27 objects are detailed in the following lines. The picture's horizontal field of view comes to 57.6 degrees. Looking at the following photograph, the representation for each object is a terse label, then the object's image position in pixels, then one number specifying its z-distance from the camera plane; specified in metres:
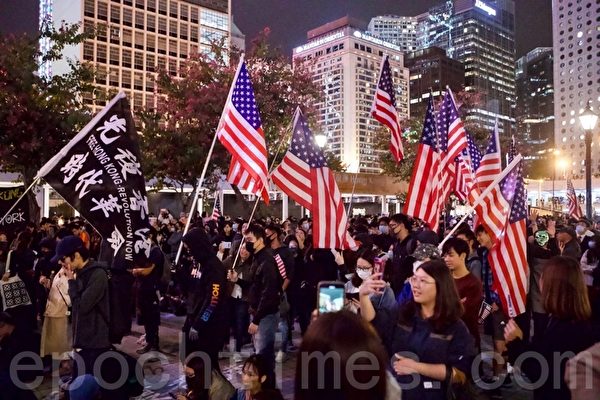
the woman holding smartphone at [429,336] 3.52
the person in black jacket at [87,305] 5.25
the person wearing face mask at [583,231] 11.93
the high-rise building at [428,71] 150.75
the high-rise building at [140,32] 92.94
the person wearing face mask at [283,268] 7.77
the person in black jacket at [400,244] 7.32
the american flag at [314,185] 7.44
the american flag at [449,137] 10.47
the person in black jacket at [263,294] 6.80
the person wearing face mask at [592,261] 8.32
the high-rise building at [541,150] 127.07
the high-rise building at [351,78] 143.12
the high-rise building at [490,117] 178.88
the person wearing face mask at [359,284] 4.23
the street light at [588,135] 16.11
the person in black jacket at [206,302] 5.99
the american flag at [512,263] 6.12
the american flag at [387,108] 10.17
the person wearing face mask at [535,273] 6.81
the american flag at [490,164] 9.38
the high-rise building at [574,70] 146.75
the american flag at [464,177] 12.29
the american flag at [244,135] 8.91
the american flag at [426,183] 8.31
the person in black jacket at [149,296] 8.70
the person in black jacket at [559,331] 3.52
